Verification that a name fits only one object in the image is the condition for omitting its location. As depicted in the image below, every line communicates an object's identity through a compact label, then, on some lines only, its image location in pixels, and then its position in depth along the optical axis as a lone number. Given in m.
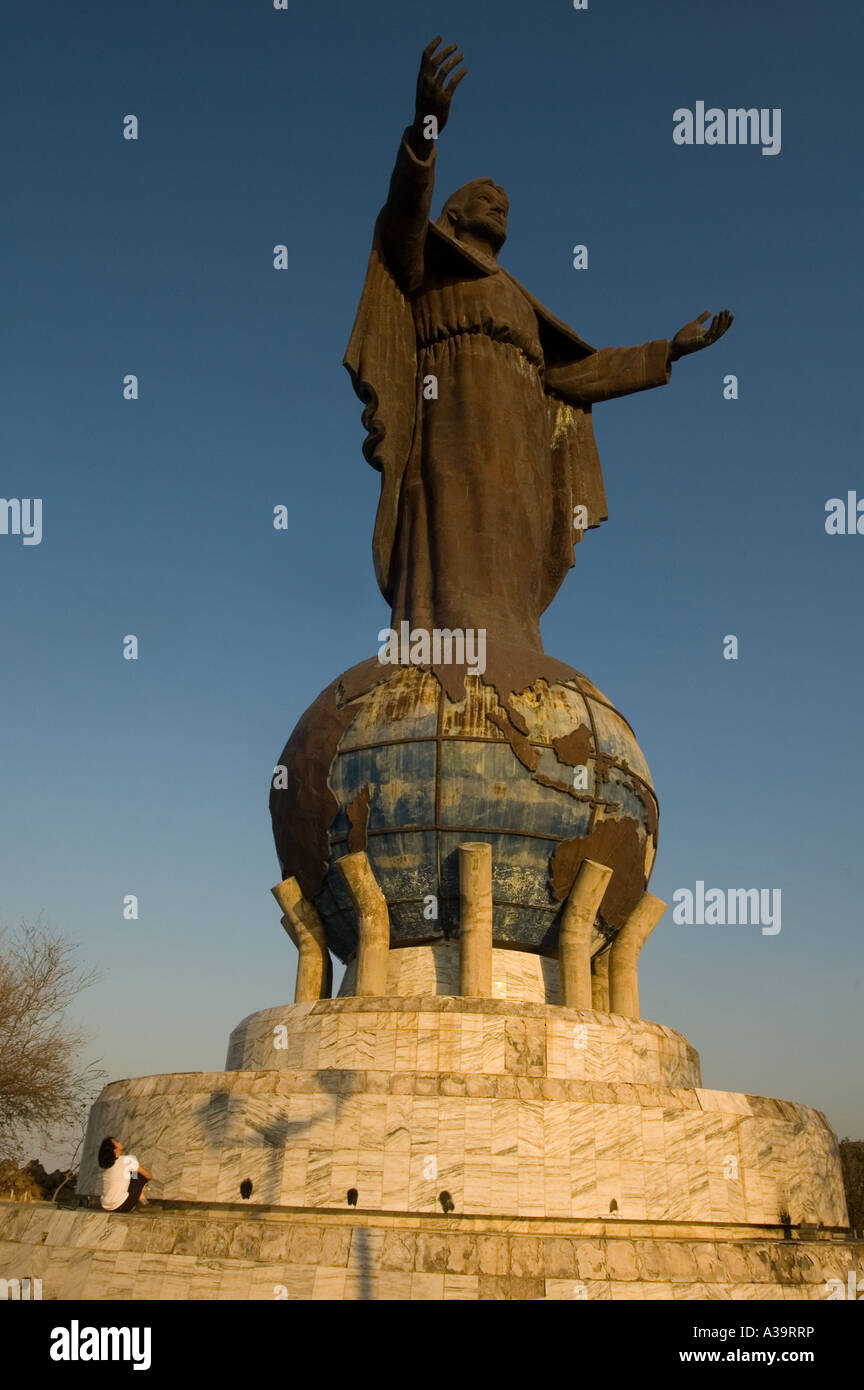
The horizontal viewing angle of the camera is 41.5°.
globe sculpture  12.87
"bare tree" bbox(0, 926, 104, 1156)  21.73
